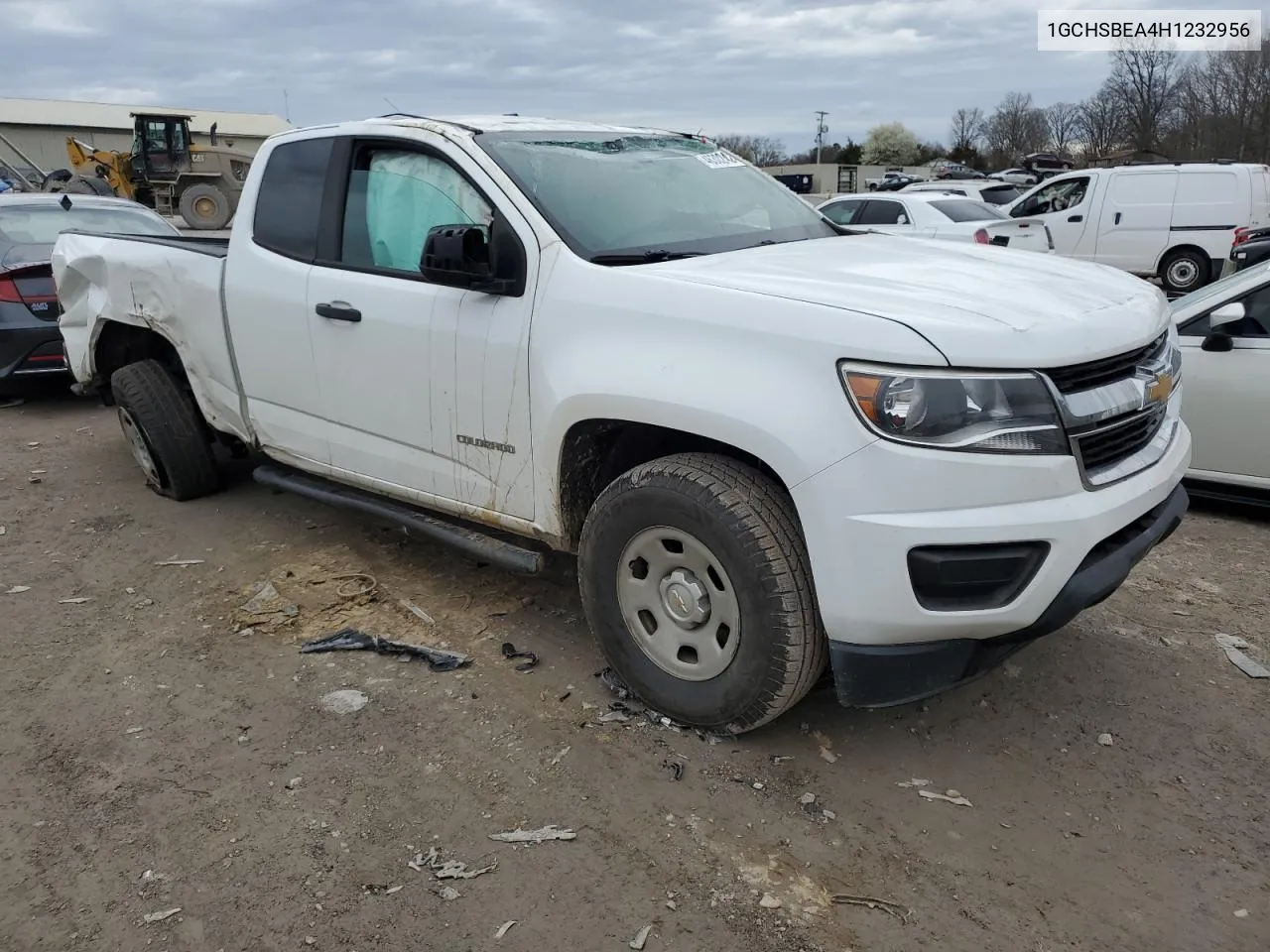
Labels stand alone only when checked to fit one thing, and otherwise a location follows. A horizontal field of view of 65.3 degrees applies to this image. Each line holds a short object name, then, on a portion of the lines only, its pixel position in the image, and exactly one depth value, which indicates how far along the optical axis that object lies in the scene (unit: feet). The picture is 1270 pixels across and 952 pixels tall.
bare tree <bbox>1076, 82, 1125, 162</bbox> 189.37
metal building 199.11
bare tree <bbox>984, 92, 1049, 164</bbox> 234.17
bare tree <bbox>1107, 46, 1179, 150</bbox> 174.40
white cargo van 45.80
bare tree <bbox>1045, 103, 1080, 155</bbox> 221.25
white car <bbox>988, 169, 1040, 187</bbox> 91.41
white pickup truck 8.29
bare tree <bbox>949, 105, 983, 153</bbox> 256.73
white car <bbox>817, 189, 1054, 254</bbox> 41.32
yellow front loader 83.66
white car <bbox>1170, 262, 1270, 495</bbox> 16.06
